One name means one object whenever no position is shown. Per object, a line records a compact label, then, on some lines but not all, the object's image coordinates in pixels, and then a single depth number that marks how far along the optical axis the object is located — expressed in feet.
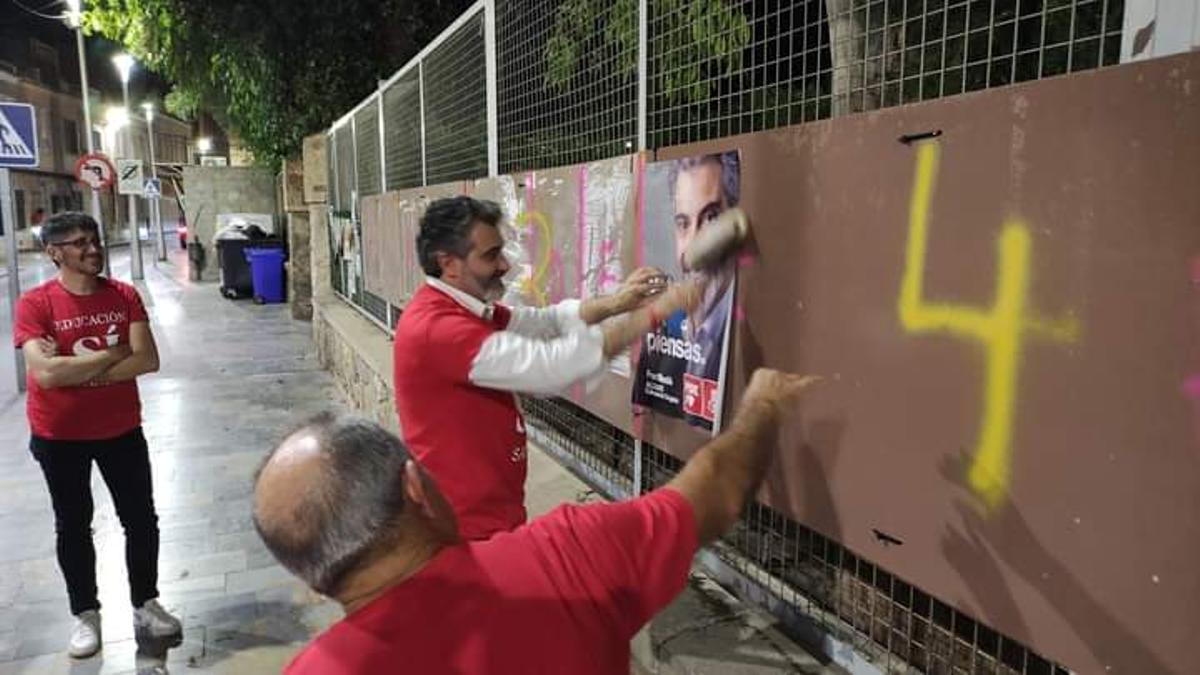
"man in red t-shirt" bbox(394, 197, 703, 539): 7.43
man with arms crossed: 11.54
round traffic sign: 52.95
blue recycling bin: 56.85
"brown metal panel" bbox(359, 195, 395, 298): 27.20
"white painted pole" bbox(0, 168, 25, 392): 29.63
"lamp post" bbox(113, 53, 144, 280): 71.95
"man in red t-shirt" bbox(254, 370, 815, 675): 3.77
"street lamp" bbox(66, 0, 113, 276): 57.73
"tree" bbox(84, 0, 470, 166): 44.39
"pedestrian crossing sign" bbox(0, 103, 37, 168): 28.50
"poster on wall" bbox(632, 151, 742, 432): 8.74
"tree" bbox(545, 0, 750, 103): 9.27
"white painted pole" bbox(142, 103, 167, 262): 102.63
